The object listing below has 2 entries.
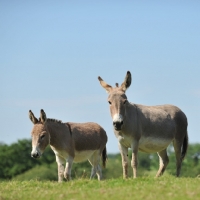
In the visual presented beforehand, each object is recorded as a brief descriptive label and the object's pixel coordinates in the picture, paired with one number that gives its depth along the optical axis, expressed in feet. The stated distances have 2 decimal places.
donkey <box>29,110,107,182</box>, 57.47
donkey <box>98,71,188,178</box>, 53.06
